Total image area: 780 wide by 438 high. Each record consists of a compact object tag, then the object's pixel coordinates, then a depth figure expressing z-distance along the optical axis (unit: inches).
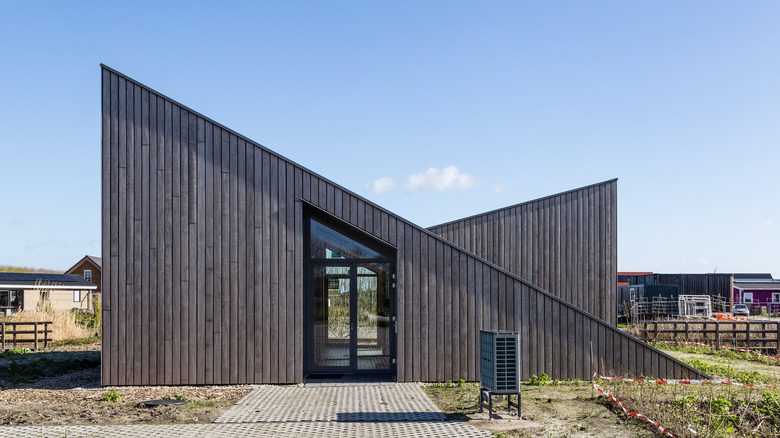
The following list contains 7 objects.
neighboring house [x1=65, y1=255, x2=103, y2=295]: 1878.7
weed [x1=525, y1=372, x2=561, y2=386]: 422.3
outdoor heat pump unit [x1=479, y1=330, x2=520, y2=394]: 326.3
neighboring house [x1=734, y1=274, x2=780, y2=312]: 1977.1
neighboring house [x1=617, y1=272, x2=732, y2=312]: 1565.0
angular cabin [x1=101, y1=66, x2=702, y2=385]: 433.1
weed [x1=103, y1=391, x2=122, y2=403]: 379.2
